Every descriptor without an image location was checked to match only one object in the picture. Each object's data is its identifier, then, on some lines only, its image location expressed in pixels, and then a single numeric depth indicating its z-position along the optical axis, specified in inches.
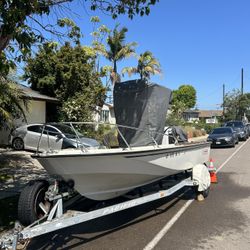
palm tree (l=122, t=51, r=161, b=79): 1022.8
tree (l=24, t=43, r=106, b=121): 641.9
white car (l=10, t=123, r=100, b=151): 171.8
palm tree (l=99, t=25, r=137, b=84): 944.7
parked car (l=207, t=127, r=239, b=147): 673.0
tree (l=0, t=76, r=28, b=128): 357.0
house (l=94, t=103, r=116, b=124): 942.4
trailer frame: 126.3
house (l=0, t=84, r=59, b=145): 586.0
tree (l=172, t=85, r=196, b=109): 2665.6
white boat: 158.5
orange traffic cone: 281.3
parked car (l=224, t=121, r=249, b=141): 880.2
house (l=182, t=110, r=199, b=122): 2621.3
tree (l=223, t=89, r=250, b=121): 1839.7
